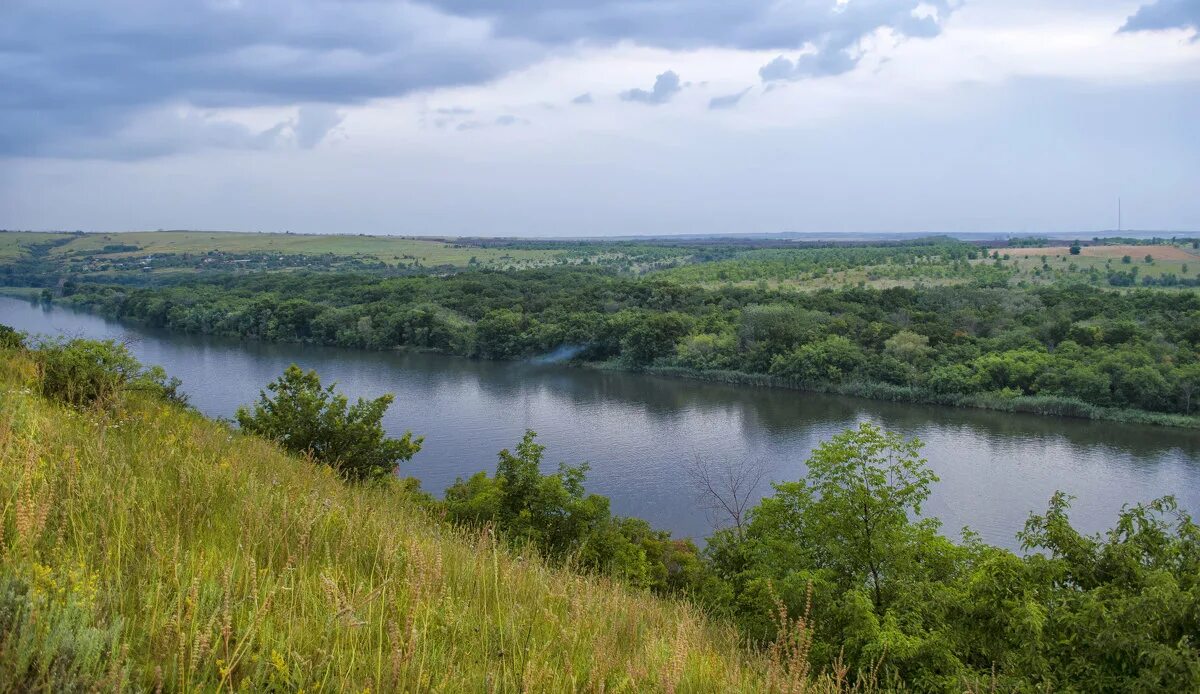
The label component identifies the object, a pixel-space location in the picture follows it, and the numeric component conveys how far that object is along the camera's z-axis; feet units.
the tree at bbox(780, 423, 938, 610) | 40.60
